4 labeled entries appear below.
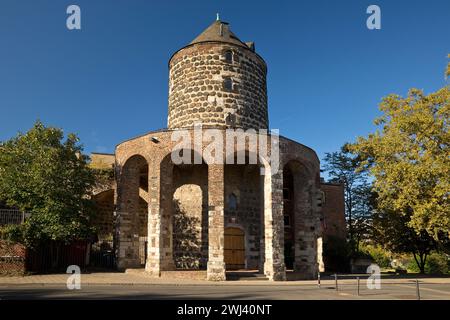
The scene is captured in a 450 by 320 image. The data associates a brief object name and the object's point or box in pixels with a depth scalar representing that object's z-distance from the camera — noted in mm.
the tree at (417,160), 21094
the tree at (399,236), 27469
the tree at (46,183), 18578
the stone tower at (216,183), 19672
